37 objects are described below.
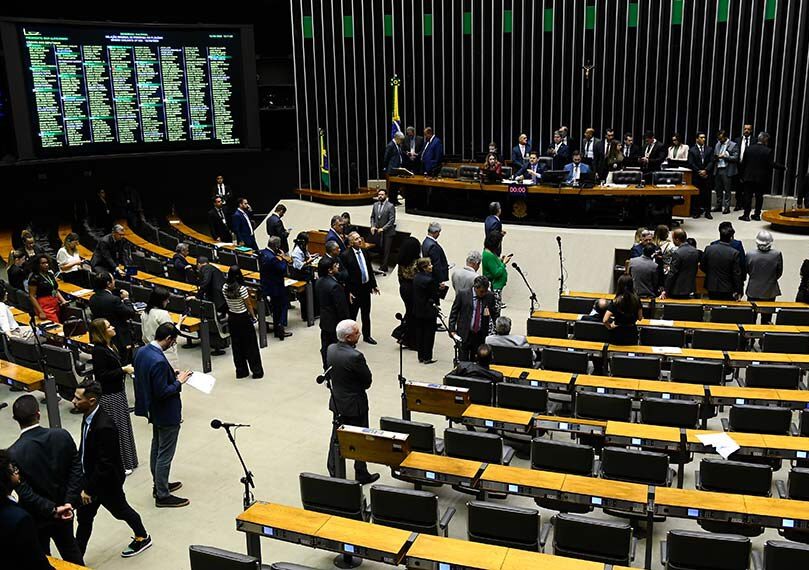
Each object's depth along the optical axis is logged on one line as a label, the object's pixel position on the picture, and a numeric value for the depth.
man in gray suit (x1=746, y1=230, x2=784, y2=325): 9.68
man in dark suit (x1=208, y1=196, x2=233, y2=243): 14.97
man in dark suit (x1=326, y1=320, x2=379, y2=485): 6.13
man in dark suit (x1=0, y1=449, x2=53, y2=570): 3.76
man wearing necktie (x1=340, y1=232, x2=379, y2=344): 9.80
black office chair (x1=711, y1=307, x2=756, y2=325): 9.10
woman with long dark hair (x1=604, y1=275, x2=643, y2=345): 7.64
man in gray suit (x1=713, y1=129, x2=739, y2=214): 13.45
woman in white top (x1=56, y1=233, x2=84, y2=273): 11.17
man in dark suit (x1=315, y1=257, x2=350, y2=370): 8.22
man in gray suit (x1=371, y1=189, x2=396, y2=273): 13.43
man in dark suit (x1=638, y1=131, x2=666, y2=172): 13.76
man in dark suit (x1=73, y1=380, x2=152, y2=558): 5.08
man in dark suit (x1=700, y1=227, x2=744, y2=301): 9.73
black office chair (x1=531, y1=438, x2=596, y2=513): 5.69
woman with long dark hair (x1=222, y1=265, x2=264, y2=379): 8.44
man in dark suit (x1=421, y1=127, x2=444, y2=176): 14.97
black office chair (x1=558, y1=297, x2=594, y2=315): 9.87
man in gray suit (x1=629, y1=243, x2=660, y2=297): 9.43
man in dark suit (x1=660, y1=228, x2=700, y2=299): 9.67
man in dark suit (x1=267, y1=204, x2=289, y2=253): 12.34
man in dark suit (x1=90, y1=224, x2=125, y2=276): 11.31
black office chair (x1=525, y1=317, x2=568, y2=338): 8.76
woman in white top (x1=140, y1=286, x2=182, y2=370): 7.54
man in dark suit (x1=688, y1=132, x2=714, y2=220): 13.40
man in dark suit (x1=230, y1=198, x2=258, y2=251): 13.77
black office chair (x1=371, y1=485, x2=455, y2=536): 5.04
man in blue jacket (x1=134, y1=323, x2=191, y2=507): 5.98
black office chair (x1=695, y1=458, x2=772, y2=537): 5.19
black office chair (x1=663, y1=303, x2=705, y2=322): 9.16
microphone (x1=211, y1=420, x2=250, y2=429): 4.76
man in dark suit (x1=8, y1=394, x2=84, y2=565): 4.68
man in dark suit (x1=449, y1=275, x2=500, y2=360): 8.52
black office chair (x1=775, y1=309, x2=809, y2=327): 8.82
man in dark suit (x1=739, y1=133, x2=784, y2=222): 12.50
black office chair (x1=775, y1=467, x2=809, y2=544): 5.10
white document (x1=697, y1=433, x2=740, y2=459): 5.56
